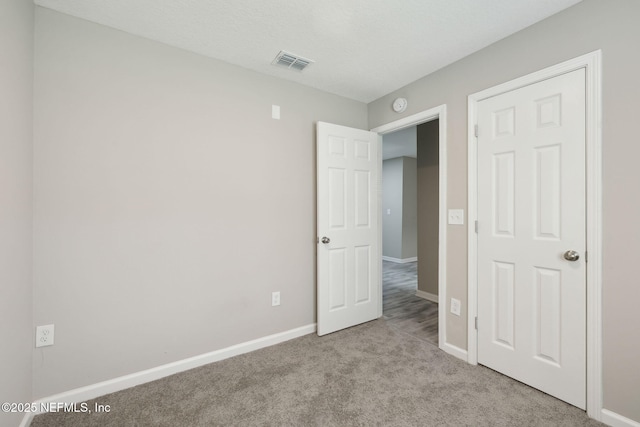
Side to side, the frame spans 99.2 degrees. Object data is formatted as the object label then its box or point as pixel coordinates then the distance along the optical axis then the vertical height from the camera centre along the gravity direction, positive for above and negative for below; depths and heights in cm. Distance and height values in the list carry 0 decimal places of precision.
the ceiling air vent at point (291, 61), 218 +124
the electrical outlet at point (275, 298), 251 -82
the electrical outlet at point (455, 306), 227 -82
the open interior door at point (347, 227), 264 -18
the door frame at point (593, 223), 155 -8
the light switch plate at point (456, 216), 224 -6
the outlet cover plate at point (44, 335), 162 -75
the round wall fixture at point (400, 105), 269 +105
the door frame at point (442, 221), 235 -10
